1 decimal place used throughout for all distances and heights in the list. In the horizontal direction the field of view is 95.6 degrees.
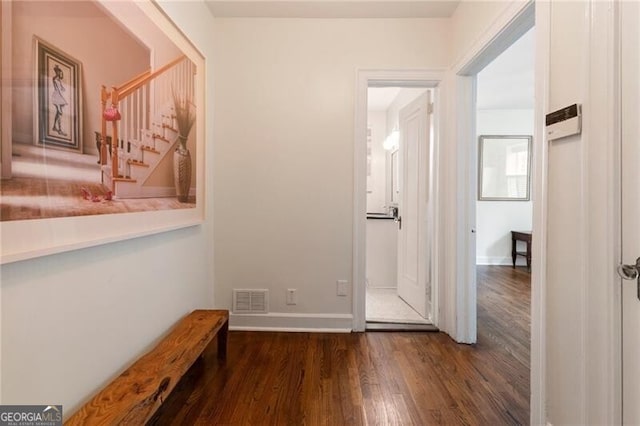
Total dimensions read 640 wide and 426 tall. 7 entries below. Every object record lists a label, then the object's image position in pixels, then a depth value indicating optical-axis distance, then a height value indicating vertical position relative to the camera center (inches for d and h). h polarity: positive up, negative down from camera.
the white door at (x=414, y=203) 108.7 +2.5
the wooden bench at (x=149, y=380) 41.9 -29.5
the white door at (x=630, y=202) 38.9 +1.1
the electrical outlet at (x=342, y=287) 100.2 -26.9
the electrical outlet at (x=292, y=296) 100.8 -30.2
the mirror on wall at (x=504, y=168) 198.7 +28.9
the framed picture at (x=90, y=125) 35.8 +13.4
